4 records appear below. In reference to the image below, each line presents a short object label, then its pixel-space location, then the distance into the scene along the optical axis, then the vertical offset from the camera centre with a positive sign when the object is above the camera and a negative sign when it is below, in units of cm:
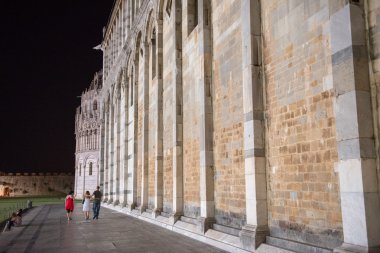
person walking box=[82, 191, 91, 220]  1595 -108
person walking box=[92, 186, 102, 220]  1644 -108
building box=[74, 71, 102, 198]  6294 +671
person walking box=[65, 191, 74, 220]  1564 -101
